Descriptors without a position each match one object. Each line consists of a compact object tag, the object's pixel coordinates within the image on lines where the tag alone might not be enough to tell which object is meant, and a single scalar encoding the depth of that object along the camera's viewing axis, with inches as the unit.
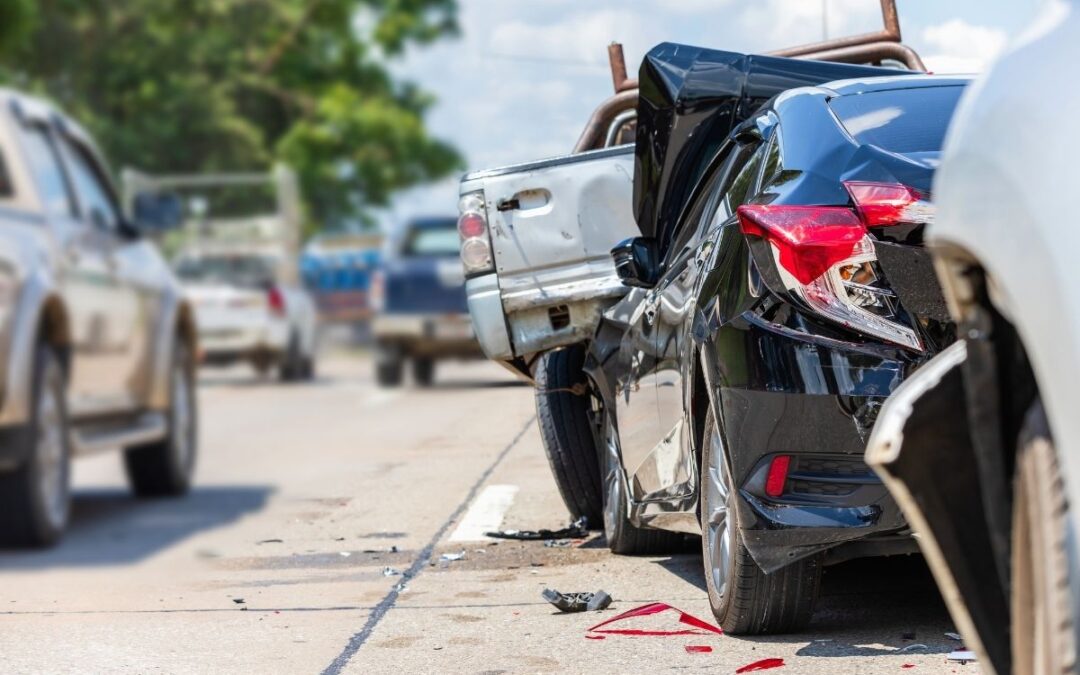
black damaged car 324.7
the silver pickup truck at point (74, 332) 545.9
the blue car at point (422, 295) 1439.3
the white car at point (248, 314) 1664.8
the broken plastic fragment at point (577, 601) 406.5
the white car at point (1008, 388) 187.3
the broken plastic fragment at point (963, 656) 338.0
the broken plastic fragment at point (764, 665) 337.0
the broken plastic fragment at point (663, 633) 376.0
